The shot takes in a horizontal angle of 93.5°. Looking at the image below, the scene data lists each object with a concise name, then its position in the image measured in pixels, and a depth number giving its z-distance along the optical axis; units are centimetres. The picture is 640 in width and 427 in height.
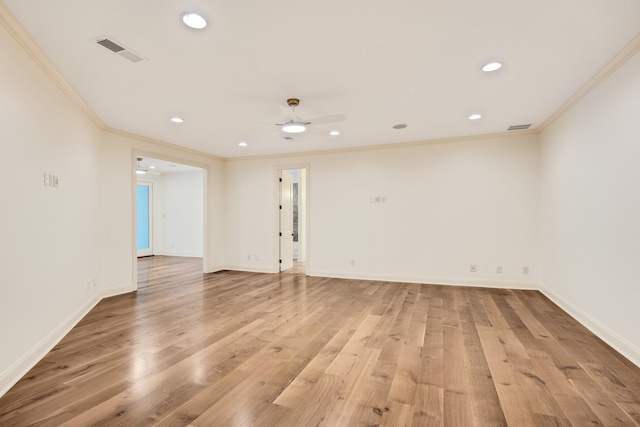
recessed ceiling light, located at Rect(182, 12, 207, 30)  209
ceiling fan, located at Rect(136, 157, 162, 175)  875
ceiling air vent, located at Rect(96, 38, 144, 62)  240
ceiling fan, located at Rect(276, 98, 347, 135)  348
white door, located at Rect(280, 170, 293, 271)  707
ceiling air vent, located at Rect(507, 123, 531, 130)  480
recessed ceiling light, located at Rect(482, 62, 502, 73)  279
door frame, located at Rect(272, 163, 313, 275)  685
